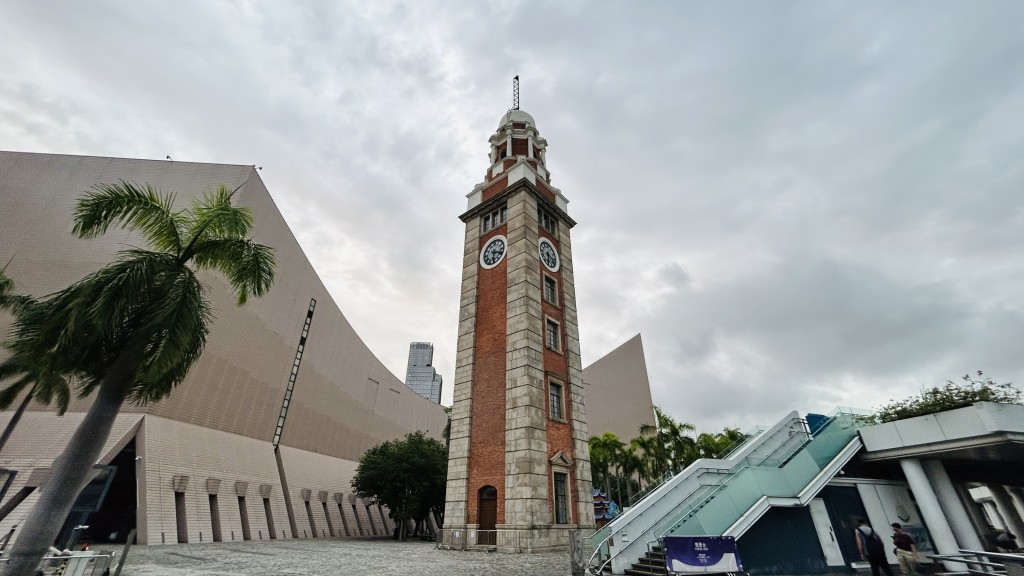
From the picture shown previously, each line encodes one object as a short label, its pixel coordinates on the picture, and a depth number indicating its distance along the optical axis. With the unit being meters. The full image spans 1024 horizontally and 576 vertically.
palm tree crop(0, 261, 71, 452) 13.99
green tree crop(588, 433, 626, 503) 39.50
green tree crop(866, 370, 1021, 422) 11.92
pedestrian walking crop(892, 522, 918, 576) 9.87
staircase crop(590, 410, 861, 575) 10.54
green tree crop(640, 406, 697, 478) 35.91
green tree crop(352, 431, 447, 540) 27.81
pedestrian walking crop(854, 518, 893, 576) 9.30
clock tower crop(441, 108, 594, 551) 16.16
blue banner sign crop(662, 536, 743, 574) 8.60
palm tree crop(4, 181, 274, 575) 6.12
